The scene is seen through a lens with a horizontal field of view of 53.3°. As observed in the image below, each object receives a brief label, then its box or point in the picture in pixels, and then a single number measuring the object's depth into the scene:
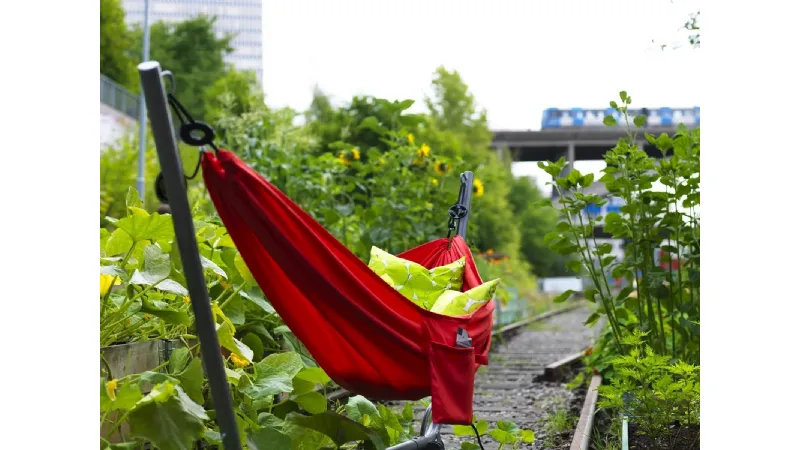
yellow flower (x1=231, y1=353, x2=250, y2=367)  1.77
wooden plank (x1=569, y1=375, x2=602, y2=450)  2.76
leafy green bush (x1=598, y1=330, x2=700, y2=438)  2.48
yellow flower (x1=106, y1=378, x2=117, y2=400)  1.41
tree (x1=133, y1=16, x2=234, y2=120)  28.69
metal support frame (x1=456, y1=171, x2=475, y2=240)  2.67
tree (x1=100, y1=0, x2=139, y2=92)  22.92
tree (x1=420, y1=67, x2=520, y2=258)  17.17
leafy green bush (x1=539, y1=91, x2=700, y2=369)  3.04
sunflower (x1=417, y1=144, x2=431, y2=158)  5.11
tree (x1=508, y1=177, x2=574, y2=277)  24.94
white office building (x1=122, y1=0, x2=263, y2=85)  65.38
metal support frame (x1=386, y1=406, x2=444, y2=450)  1.93
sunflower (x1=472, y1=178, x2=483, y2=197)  5.63
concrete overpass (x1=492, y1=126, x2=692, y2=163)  28.14
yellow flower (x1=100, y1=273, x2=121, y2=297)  1.58
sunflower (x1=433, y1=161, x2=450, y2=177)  5.15
